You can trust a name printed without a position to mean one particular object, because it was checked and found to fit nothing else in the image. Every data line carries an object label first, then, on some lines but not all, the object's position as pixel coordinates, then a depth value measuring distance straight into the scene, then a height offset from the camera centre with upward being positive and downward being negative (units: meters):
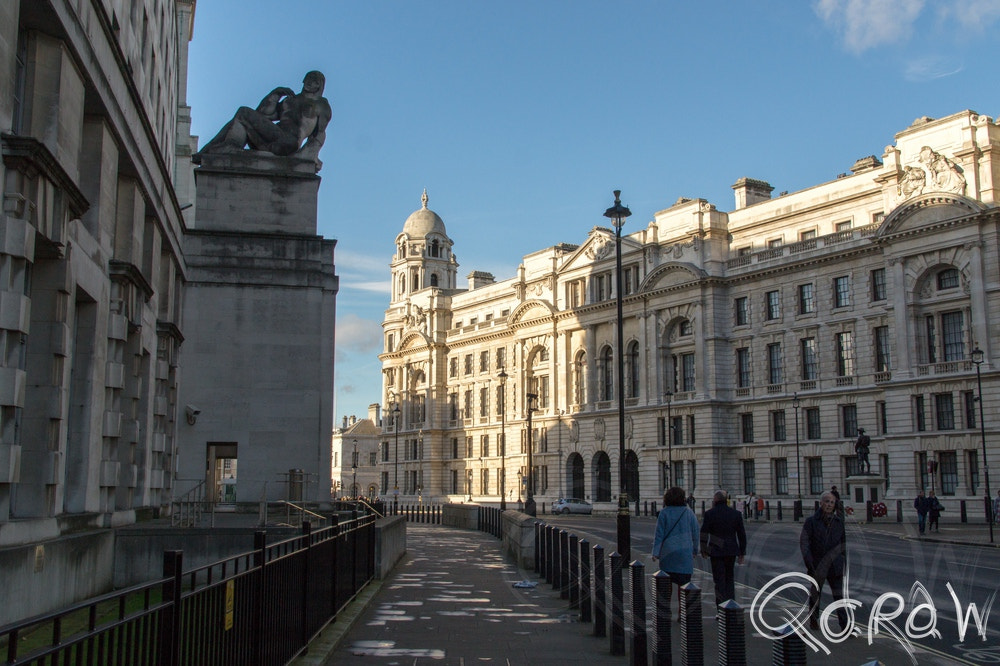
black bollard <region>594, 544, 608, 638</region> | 11.55 -1.63
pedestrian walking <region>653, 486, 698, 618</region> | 11.97 -0.94
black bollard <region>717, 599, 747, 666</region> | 6.23 -1.09
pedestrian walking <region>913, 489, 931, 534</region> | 35.03 -1.55
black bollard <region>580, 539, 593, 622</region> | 12.88 -1.64
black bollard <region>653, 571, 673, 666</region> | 8.13 -1.32
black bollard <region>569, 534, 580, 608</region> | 13.96 -1.51
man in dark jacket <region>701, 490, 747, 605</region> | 12.71 -1.01
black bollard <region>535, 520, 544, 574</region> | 20.15 -1.63
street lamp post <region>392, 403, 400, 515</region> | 95.32 +0.22
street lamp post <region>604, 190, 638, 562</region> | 20.42 +1.07
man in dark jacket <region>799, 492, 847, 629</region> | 11.96 -1.02
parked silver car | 70.12 -2.81
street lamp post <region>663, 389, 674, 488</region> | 61.71 +1.75
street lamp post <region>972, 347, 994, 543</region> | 39.56 +4.76
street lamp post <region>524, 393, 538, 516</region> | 53.03 -2.13
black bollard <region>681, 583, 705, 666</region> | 7.23 -1.22
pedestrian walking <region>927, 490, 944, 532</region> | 36.17 -1.61
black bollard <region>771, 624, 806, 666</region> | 5.51 -1.04
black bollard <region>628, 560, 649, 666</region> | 8.95 -1.48
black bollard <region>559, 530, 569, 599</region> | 15.15 -1.53
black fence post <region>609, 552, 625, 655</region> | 10.30 -1.59
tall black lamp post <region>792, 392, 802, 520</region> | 56.25 +0.33
